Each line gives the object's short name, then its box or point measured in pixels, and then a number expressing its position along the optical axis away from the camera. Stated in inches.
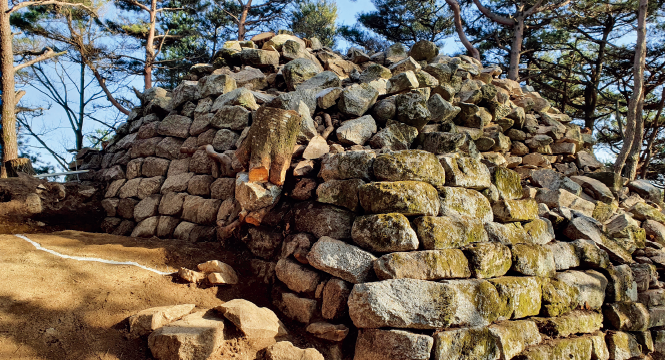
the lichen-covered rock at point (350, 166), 142.7
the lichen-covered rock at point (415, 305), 109.7
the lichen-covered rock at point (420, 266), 117.9
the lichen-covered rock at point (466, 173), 149.9
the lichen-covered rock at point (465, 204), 141.6
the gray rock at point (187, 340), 101.7
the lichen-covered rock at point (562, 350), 121.9
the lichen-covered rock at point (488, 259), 127.5
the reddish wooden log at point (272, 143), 159.0
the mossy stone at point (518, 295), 125.1
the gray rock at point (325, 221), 137.7
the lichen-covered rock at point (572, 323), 132.3
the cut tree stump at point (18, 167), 258.1
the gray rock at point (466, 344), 107.7
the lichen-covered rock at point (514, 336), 115.9
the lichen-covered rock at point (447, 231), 126.8
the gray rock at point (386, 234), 123.3
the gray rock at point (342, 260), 122.1
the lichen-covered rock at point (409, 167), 138.3
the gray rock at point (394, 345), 105.2
